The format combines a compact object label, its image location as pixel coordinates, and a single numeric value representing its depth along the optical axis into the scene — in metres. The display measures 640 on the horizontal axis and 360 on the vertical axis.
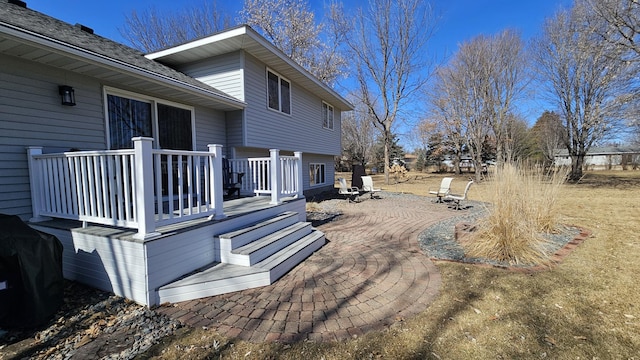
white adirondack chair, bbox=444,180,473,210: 8.84
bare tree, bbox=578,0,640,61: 10.27
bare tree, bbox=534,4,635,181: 13.18
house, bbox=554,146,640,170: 26.25
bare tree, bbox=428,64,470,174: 18.02
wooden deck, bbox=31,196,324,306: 2.85
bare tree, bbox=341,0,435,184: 16.56
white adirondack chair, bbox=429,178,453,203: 10.26
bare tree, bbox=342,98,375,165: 29.78
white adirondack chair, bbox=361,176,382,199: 11.71
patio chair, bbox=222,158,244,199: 6.41
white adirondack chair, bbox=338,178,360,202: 10.83
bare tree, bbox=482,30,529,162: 15.85
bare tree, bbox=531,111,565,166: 18.51
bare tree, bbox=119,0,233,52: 16.61
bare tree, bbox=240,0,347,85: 16.08
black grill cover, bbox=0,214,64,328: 2.43
